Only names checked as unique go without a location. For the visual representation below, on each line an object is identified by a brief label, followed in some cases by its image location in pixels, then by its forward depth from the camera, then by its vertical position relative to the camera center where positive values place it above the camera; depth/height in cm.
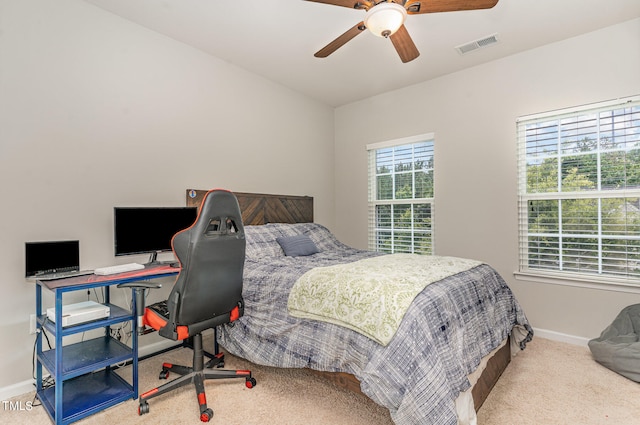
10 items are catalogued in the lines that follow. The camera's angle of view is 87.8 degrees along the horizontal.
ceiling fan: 183 +113
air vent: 299 +153
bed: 155 -75
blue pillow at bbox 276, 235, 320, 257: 317 -34
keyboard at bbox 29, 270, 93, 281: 206 -40
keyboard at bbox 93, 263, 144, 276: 218 -39
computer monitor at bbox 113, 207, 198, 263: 247 -12
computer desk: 184 -90
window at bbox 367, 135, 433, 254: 400 +19
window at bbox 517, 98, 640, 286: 281 +15
